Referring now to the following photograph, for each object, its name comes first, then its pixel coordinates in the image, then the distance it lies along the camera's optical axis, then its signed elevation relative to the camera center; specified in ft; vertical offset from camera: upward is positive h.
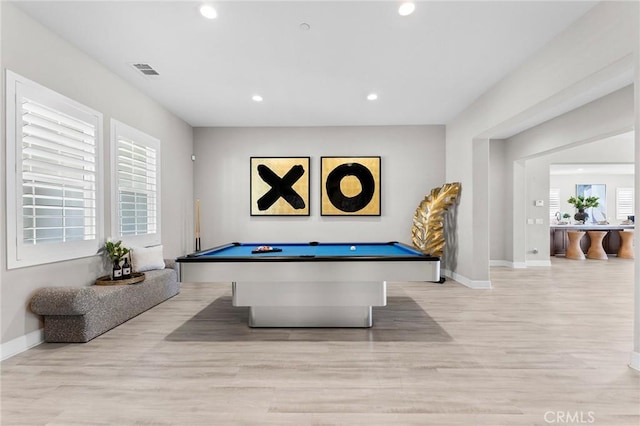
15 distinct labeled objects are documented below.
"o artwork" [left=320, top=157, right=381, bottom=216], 18.30 +1.75
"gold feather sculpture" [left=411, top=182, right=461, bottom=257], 16.48 -0.53
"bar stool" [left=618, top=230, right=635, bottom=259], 26.05 -3.11
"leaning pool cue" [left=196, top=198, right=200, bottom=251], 16.79 -0.68
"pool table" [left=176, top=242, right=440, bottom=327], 8.43 -1.83
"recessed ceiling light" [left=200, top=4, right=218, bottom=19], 7.79 +5.29
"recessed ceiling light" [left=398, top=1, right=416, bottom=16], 7.65 +5.25
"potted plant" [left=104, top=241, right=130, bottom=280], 10.72 -1.51
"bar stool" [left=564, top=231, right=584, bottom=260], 25.51 -3.13
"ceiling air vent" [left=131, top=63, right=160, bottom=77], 10.94 +5.34
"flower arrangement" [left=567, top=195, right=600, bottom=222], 28.12 +0.43
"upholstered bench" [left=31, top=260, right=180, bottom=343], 8.30 -2.90
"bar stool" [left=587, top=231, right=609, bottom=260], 25.59 -3.20
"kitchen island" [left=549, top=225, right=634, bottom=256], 26.78 -2.63
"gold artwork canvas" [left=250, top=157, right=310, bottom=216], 18.33 +1.54
